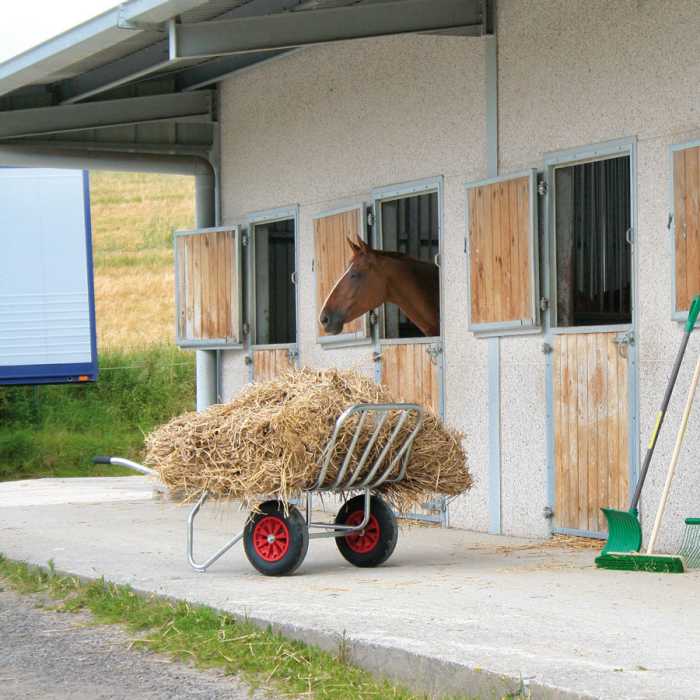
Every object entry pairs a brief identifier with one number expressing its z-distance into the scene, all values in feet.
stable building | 41.07
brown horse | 49.55
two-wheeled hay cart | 36.67
